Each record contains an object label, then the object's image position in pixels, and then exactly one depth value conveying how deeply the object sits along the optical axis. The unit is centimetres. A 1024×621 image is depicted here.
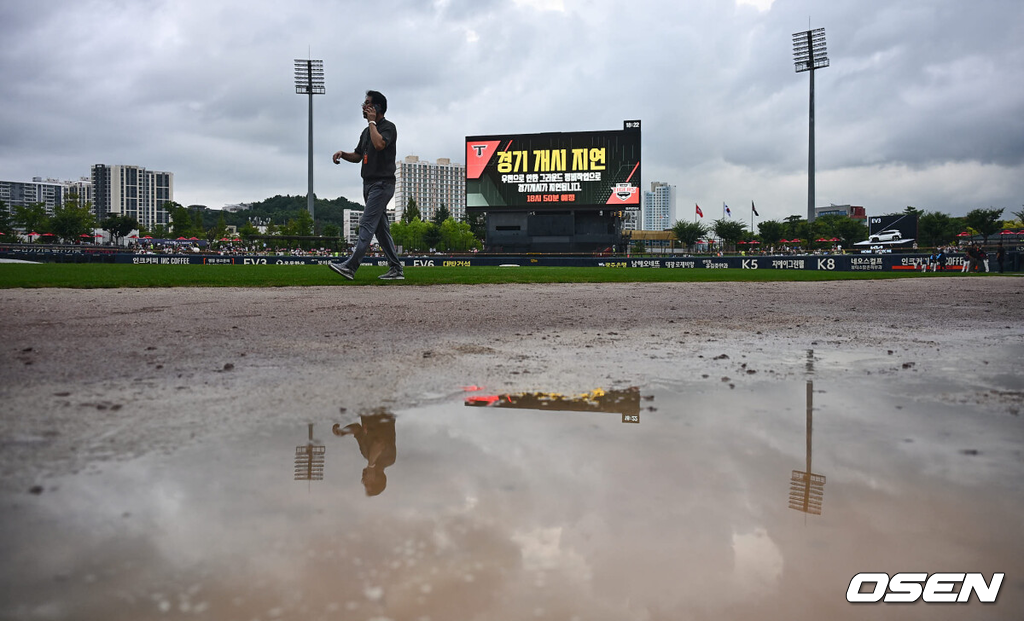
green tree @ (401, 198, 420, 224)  12283
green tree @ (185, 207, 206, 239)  10121
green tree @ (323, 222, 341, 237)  10119
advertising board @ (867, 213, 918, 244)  6594
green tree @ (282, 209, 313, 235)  7688
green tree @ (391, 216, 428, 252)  10556
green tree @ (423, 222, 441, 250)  9462
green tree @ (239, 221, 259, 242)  9975
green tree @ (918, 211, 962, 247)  6812
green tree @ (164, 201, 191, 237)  9650
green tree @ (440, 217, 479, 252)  10050
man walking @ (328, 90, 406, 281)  971
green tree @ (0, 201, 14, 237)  6594
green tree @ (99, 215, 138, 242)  8088
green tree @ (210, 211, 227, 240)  11131
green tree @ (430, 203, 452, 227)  11195
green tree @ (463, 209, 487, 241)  10600
